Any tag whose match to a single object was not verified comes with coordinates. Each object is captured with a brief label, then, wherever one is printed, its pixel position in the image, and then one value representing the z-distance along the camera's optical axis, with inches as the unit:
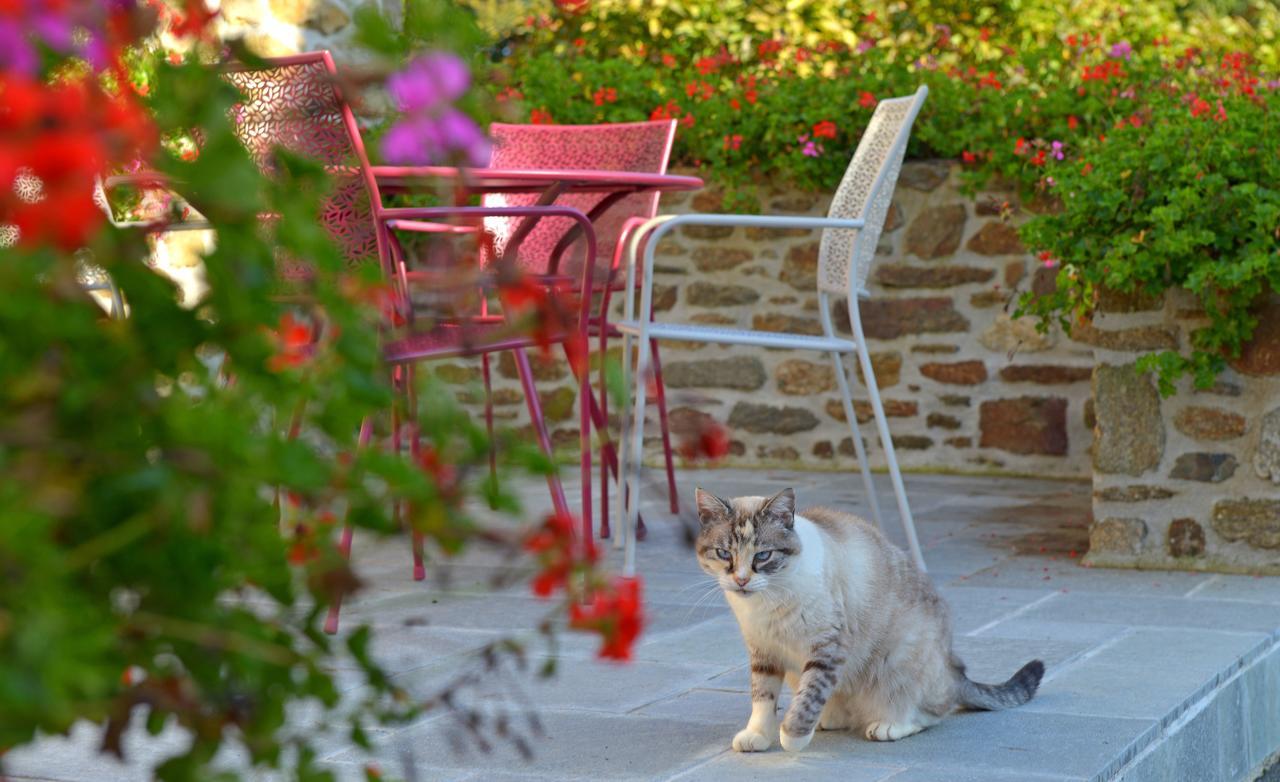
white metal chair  256.4
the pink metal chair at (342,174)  217.9
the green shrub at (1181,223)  262.5
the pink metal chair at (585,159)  332.8
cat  169.2
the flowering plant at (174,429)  48.1
